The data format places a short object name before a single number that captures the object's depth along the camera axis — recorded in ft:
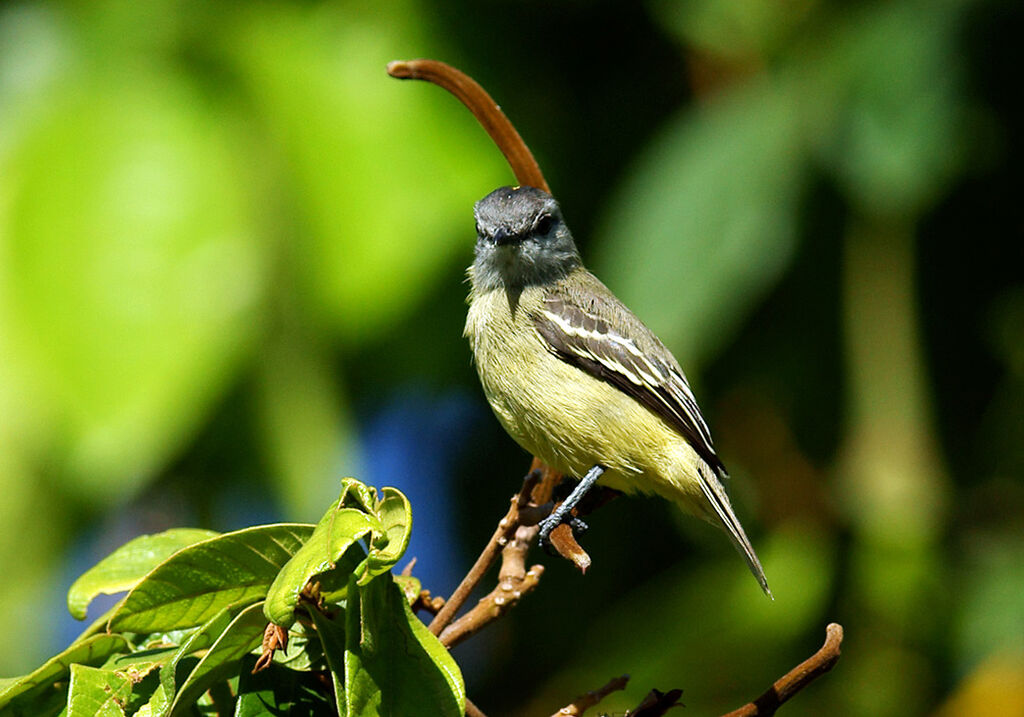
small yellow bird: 13.10
